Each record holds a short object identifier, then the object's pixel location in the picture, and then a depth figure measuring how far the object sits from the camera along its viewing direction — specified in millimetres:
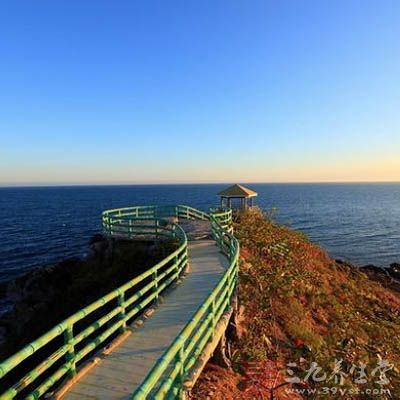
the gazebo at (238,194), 28422
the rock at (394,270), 32866
